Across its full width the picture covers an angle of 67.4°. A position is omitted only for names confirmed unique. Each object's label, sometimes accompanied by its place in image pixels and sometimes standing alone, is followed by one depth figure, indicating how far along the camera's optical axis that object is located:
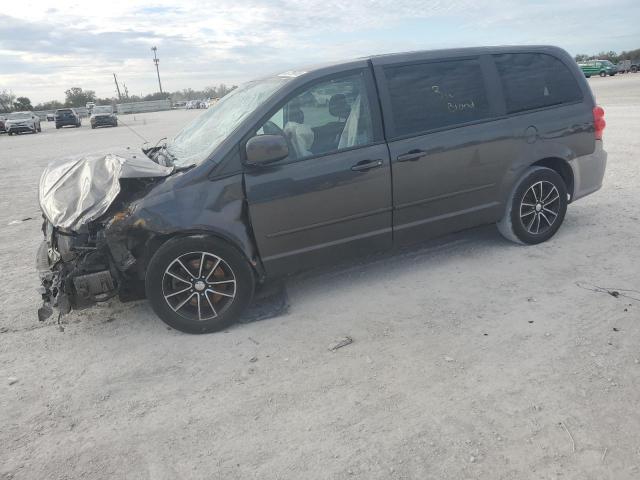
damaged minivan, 3.45
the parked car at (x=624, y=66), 53.19
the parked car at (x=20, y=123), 34.38
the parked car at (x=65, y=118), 40.84
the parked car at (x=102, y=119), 38.19
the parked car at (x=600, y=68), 50.03
